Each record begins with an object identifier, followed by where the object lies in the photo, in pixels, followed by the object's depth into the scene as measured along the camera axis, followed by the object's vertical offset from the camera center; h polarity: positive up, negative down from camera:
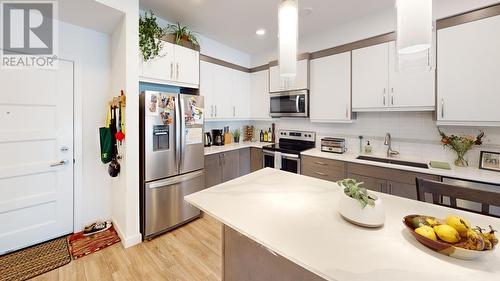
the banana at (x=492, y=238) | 0.73 -0.36
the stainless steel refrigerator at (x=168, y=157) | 2.28 -0.23
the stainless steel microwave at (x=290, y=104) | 3.21 +0.56
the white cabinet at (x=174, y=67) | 2.45 +0.91
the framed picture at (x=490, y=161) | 2.01 -0.23
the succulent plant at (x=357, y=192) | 0.95 -0.27
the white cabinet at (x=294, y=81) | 3.18 +0.93
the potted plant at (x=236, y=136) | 4.08 +0.04
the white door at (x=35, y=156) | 2.02 -0.19
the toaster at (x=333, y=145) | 2.93 -0.10
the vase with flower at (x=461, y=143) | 2.12 -0.05
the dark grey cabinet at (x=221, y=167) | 3.09 -0.46
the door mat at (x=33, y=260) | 1.78 -1.16
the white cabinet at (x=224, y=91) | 3.31 +0.82
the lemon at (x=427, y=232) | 0.79 -0.37
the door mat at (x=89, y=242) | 2.09 -1.13
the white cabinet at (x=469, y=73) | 1.88 +0.62
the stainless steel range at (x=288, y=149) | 3.13 -0.18
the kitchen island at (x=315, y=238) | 0.70 -0.43
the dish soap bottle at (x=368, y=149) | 2.88 -0.15
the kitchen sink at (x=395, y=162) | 2.26 -0.28
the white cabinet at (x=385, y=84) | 2.23 +0.63
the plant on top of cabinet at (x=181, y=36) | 2.68 +1.38
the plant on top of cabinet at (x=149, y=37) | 2.30 +1.15
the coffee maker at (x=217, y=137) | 3.75 +0.02
